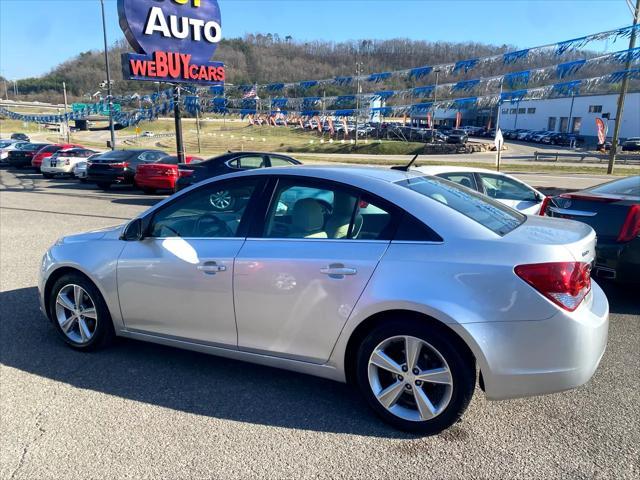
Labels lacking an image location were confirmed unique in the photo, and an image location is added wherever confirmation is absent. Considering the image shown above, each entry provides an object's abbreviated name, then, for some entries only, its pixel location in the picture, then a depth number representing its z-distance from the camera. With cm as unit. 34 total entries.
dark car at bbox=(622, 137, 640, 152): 4884
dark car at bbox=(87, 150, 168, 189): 1731
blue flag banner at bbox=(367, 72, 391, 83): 1979
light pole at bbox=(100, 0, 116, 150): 2910
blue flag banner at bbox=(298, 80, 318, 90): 2181
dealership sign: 1809
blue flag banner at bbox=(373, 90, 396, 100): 2406
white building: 6438
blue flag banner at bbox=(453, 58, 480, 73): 1665
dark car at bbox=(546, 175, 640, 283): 502
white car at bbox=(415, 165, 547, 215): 728
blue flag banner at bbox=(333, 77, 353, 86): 2072
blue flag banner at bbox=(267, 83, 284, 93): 2515
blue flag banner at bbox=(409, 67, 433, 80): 1825
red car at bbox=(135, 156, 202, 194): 1525
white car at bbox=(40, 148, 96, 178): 2219
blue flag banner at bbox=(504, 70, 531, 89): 1578
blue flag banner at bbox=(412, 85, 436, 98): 1931
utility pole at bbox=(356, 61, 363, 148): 2067
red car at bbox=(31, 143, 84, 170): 2536
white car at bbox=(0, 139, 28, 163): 2986
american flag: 2623
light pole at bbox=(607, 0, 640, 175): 1402
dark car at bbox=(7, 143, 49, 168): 2764
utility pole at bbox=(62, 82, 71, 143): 4652
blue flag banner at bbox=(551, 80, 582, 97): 1599
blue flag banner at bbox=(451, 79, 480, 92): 1800
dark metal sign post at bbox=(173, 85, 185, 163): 1945
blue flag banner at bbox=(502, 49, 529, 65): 1477
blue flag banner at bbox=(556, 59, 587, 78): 1430
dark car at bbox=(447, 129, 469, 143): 5340
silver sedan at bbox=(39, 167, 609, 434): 274
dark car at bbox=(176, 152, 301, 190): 1291
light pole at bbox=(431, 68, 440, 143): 1728
